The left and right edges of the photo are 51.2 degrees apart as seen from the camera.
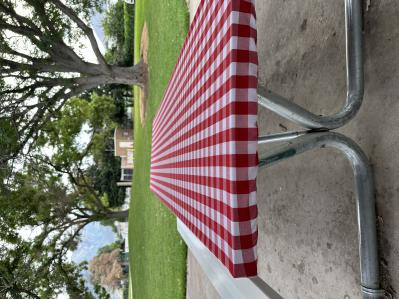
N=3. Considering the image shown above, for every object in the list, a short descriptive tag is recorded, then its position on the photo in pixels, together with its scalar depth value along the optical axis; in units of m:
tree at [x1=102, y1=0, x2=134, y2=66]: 26.77
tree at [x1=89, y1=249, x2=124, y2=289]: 36.44
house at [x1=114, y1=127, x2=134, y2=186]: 27.27
